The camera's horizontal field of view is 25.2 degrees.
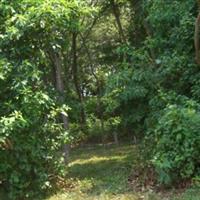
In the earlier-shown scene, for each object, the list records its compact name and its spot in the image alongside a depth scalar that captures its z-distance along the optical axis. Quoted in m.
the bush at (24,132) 6.22
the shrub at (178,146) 5.77
